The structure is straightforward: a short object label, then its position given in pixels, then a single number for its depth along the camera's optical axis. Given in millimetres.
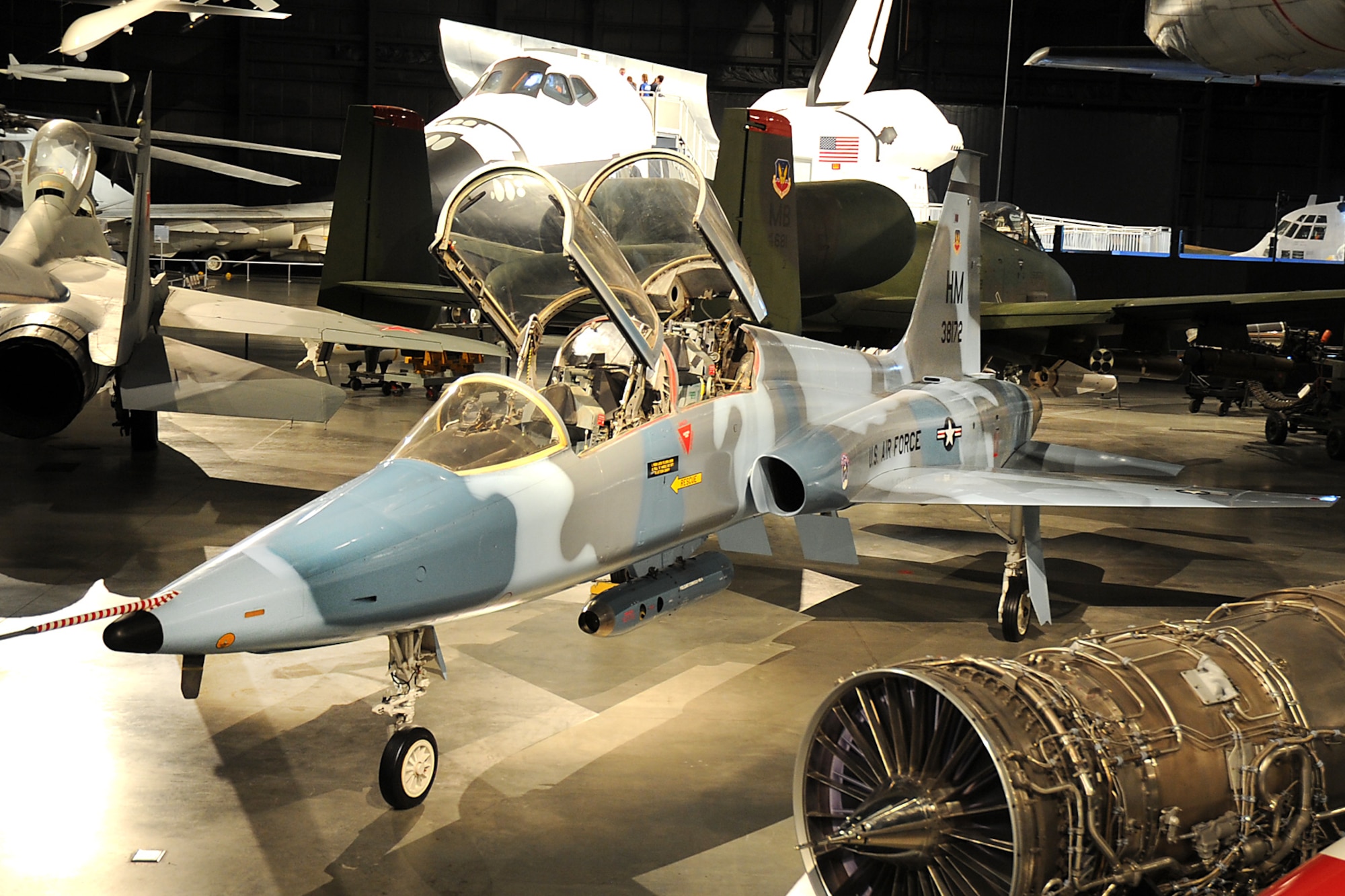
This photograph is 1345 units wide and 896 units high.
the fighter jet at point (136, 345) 9492
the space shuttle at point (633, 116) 13758
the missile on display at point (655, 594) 5559
